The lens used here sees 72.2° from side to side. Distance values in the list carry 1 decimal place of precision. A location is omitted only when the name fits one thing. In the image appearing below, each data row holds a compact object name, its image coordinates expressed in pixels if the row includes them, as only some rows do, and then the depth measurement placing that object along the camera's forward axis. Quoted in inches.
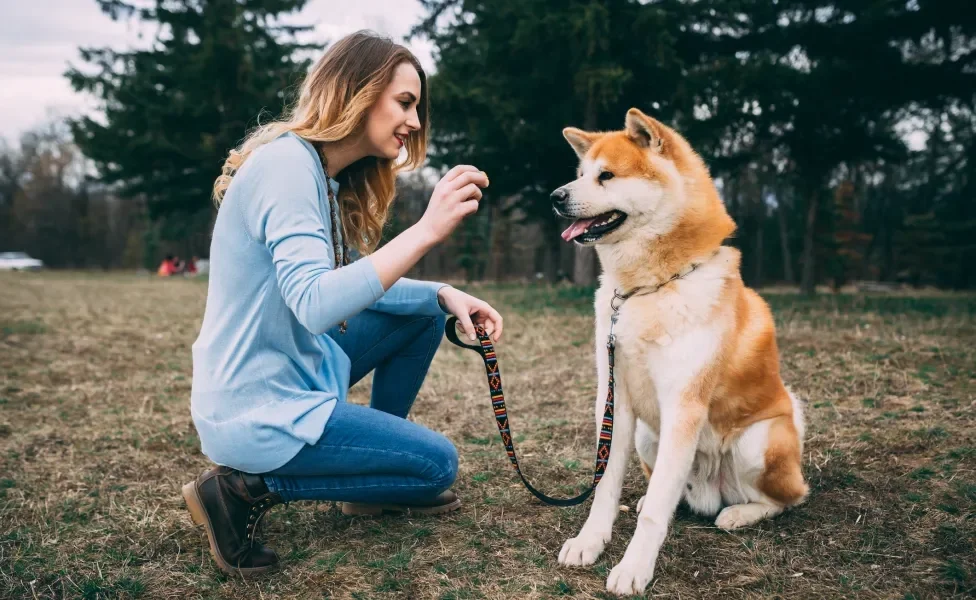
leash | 87.6
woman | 73.9
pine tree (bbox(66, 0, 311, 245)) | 669.9
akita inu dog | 84.8
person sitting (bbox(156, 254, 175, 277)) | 987.9
